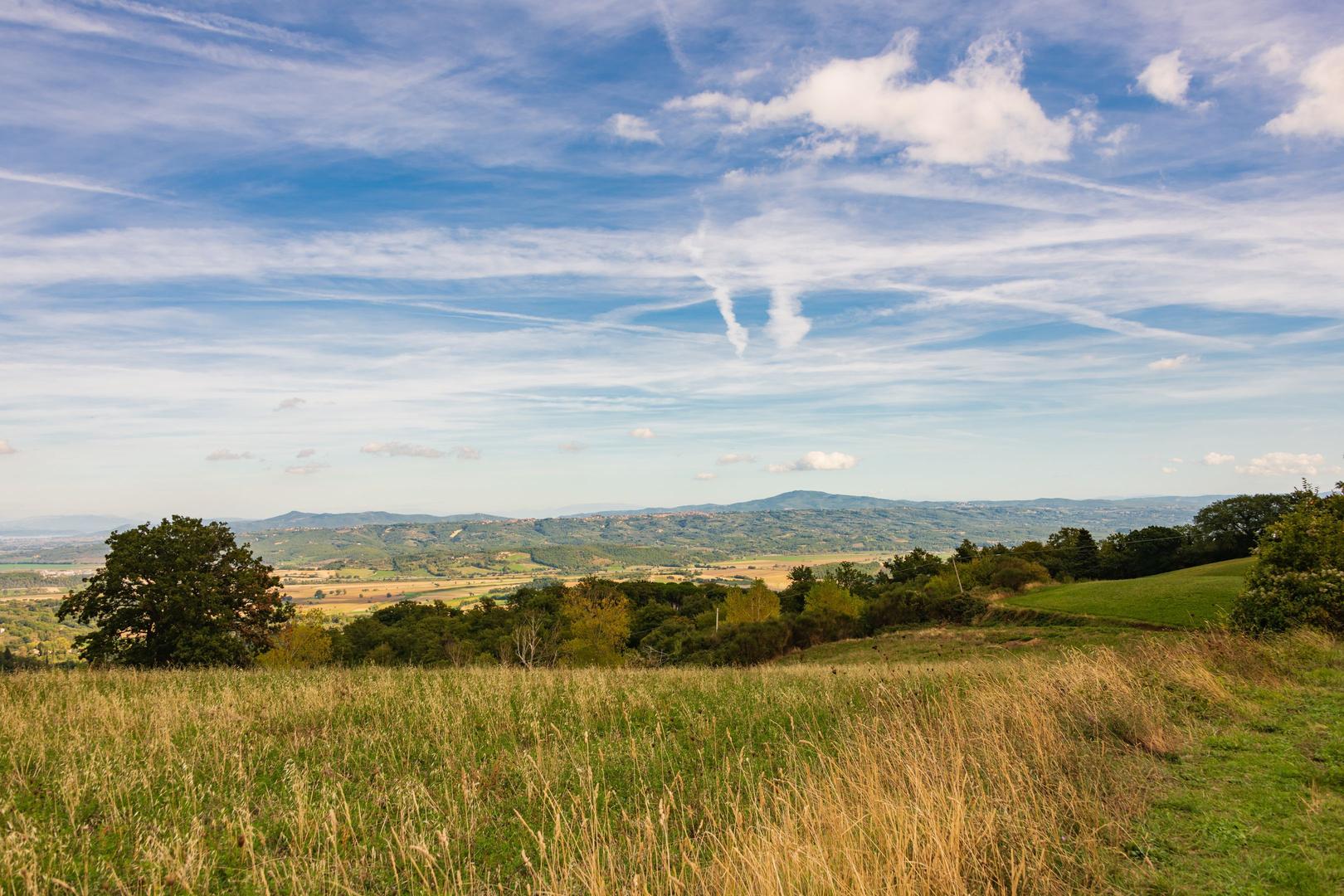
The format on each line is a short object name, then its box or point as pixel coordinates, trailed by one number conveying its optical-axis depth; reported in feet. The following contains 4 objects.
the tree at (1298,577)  66.39
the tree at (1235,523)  229.25
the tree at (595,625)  175.63
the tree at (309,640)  190.07
